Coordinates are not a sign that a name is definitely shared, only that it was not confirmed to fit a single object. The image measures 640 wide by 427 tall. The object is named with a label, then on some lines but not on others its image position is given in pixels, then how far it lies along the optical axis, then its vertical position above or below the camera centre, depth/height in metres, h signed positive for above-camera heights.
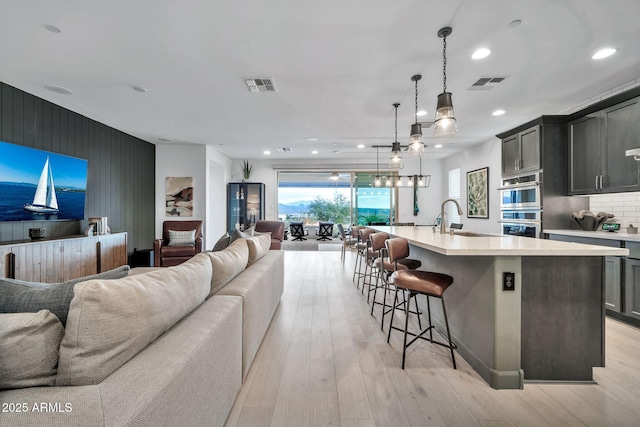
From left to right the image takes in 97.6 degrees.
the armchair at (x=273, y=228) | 6.80 -0.37
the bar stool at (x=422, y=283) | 2.05 -0.52
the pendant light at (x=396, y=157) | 4.02 +0.81
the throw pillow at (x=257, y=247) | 2.76 -0.36
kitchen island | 1.87 -0.70
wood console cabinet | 3.06 -0.59
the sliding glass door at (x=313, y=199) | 12.72 +0.67
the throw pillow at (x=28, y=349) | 0.76 -0.39
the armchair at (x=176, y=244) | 5.42 -0.65
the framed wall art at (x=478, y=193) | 6.25 +0.48
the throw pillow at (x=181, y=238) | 5.80 -0.53
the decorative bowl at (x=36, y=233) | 3.64 -0.27
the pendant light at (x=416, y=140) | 3.25 +0.87
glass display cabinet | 8.36 +0.32
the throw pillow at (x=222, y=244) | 2.95 -0.33
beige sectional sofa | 0.73 -0.50
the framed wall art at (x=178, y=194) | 6.71 +0.45
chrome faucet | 3.10 -0.16
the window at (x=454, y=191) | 7.70 +0.64
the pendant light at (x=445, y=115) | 2.48 +0.89
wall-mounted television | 3.41 +0.38
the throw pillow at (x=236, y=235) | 3.04 -0.26
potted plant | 8.51 +1.31
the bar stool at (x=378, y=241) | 3.16 -0.31
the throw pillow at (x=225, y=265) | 1.89 -0.38
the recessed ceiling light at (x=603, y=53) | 2.71 +1.59
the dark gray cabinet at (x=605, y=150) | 3.17 +0.81
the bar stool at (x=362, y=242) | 4.23 -0.46
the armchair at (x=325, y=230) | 10.85 -0.66
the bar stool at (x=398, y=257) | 2.55 -0.40
